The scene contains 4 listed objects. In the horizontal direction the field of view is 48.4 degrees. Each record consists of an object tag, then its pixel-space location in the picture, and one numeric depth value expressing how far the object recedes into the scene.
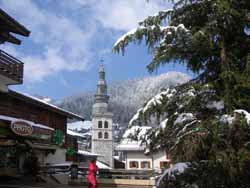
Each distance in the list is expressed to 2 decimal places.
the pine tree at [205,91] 5.43
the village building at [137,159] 34.41
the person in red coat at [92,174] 11.51
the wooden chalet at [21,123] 12.21
